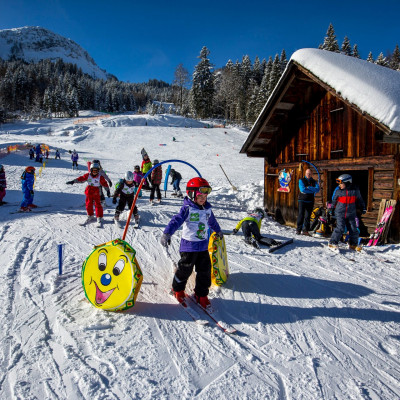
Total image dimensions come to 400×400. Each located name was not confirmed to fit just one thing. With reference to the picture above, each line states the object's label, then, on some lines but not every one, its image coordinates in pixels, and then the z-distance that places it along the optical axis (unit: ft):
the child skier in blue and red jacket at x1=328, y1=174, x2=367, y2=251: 19.94
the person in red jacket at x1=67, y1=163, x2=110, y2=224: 23.32
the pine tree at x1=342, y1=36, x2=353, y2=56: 144.36
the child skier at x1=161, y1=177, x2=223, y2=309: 11.79
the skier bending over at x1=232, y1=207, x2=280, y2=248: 21.03
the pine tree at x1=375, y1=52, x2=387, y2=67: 134.01
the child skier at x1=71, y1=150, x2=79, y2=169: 66.39
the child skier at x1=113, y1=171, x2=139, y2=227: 24.44
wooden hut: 21.02
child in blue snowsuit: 28.86
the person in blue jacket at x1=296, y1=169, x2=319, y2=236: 24.29
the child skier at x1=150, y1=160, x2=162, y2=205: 32.65
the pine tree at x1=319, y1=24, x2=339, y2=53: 135.03
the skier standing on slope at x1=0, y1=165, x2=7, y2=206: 32.28
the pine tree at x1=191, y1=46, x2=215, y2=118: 180.04
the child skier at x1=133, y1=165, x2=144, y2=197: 31.96
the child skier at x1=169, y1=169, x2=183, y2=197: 40.14
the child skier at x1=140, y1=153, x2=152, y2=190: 33.05
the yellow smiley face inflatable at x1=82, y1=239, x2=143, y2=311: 10.30
